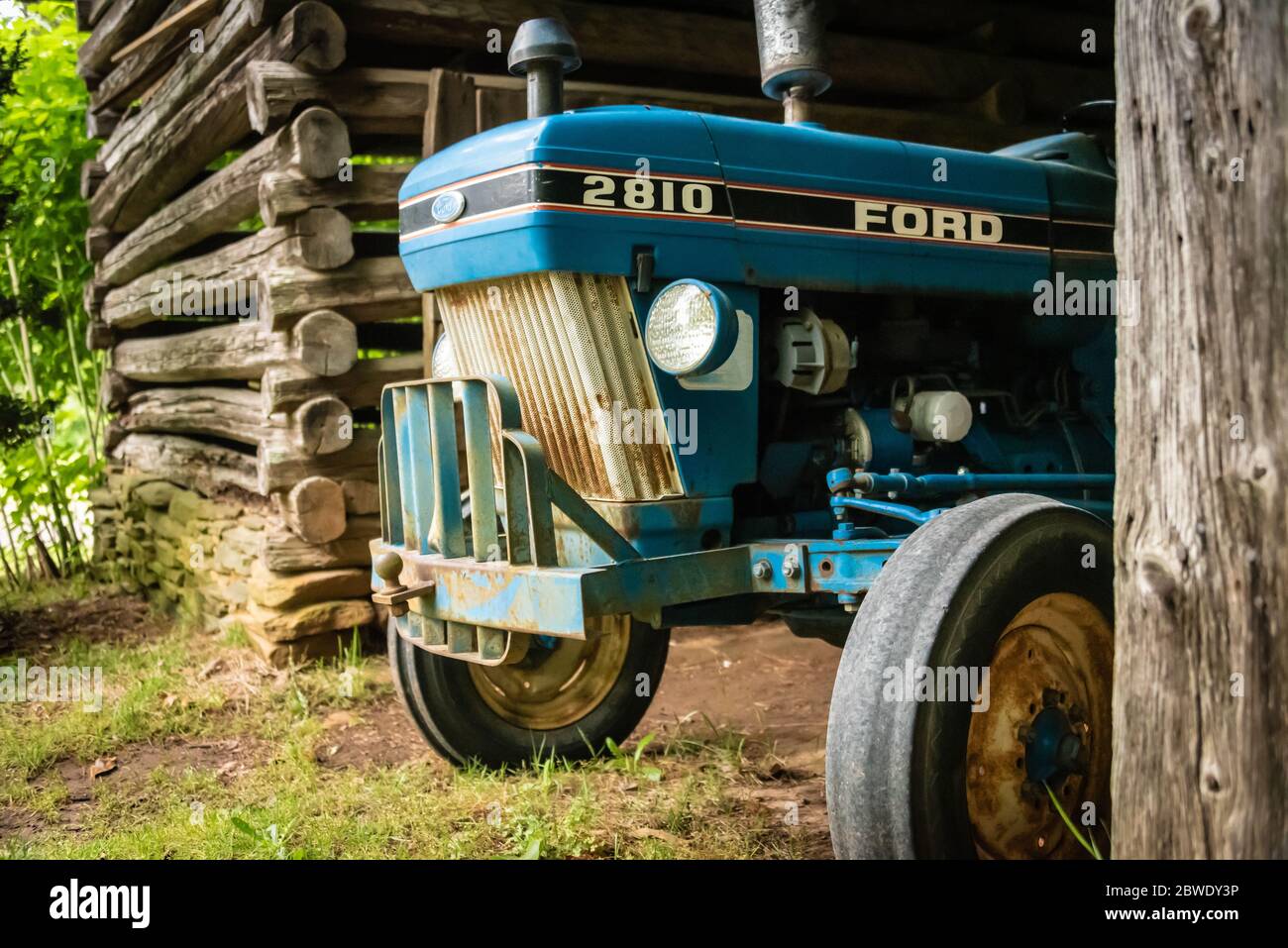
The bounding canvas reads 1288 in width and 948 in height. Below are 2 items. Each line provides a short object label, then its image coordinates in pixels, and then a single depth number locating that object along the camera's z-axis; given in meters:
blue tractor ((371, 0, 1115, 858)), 2.71
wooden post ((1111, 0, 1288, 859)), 2.08
